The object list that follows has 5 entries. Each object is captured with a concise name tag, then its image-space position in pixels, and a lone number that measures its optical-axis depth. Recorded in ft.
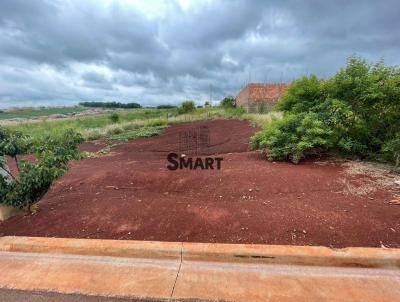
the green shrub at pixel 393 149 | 14.26
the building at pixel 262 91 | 99.80
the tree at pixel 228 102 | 117.70
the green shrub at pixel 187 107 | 103.38
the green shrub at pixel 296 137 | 16.03
